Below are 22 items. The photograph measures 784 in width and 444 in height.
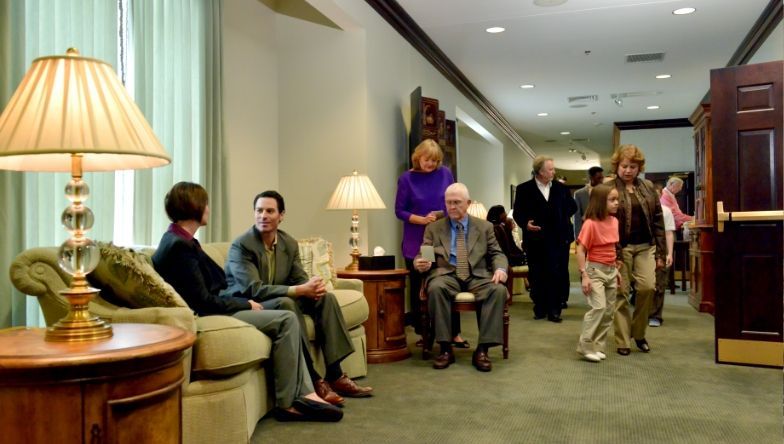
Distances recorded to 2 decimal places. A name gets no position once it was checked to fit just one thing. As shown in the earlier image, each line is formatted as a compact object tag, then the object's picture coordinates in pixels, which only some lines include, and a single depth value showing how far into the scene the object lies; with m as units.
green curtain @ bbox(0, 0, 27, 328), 2.29
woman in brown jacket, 4.18
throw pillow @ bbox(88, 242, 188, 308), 2.35
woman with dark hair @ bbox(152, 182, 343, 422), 2.65
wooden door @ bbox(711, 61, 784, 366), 3.80
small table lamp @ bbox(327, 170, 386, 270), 4.36
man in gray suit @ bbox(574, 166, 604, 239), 6.77
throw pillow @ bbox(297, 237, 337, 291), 3.76
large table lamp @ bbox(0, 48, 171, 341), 1.56
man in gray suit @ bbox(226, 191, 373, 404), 3.09
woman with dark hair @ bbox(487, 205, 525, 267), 6.44
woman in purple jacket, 4.62
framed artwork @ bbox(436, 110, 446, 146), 6.31
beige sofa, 2.19
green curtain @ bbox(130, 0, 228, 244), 3.26
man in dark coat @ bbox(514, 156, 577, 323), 5.72
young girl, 4.02
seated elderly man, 3.87
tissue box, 4.18
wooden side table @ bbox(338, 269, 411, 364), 4.06
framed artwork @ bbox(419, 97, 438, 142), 5.69
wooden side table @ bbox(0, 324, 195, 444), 1.48
